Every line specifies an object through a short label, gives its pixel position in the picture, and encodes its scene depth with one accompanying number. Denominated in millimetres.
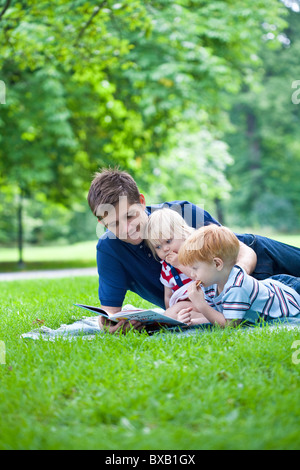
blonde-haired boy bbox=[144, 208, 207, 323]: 3625
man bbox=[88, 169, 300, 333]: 3537
